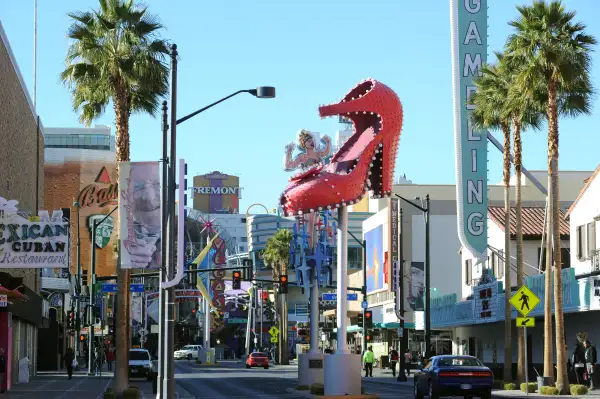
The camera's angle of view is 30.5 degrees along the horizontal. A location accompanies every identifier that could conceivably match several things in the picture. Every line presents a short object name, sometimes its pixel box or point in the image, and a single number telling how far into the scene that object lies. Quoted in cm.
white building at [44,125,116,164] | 16550
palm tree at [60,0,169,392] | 3719
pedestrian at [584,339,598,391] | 3969
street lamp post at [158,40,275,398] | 2658
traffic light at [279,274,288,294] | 5738
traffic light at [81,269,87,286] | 11312
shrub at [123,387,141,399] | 3475
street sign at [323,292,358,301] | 6181
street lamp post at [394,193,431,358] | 5047
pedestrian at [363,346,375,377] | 5962
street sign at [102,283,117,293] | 5623
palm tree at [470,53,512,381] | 4522
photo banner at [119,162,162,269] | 2753
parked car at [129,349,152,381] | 5697
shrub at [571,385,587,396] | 3725
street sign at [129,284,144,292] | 5866
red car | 8694
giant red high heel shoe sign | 3353
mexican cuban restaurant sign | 3347
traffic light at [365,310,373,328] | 6088
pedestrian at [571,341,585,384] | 4075
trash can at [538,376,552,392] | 3866
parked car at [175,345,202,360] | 12488
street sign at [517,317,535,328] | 3588
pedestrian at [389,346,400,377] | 6444
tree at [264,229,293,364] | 9575
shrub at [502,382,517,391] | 4384
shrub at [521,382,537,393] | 4073
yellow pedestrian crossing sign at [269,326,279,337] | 9812
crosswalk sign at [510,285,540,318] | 3569
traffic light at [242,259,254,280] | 5272
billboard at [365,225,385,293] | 8531
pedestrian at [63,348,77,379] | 5994
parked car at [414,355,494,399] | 3203
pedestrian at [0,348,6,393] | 4328
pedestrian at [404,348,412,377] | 6496
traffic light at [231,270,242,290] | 5350
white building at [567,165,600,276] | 4638
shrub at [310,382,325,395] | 3634
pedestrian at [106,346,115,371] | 7835
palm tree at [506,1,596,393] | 3794
